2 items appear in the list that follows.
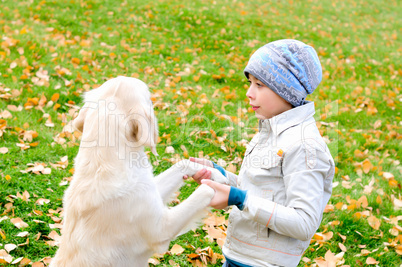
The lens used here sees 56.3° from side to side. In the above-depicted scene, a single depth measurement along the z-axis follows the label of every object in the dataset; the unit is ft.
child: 7.84
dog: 7.55
